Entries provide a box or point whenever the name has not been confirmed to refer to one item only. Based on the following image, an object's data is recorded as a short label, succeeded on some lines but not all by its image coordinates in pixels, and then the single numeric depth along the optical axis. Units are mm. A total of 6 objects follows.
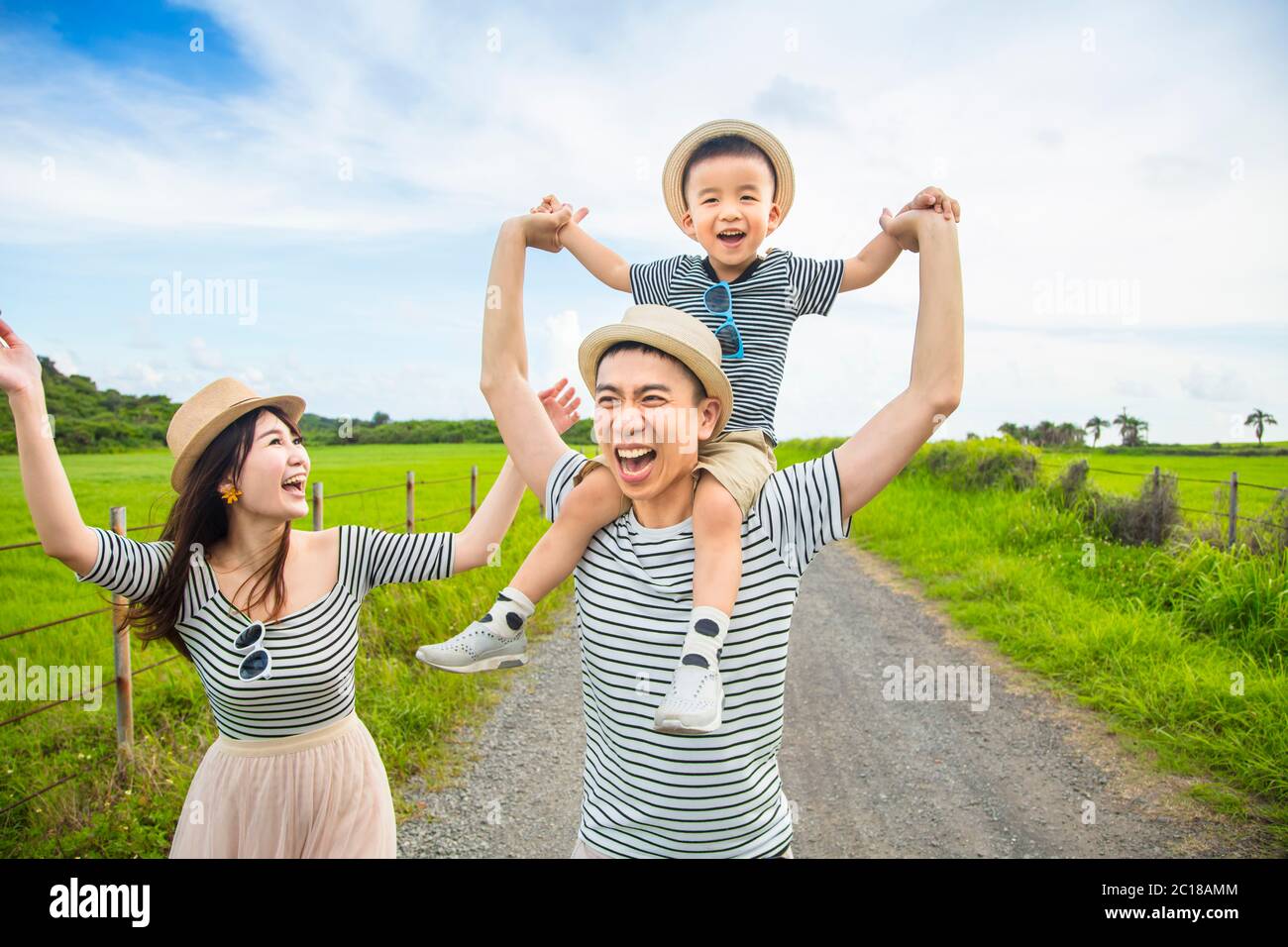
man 1612
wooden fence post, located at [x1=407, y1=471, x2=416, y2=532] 8586
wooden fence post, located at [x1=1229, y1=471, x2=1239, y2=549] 9688
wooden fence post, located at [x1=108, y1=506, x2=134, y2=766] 4855
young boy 1594
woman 2211
